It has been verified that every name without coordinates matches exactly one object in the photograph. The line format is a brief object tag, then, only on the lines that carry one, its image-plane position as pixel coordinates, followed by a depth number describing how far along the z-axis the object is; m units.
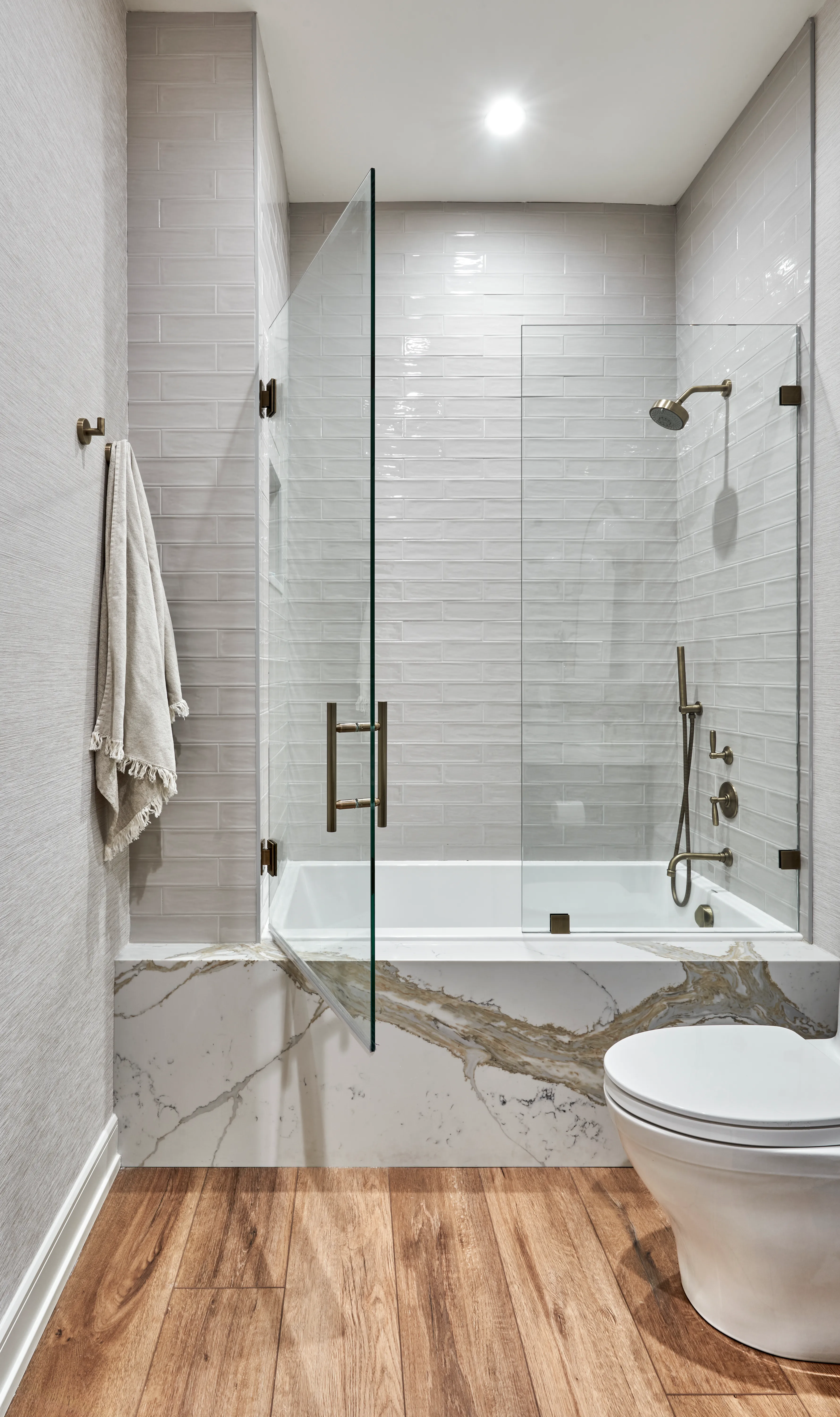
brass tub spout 2.20
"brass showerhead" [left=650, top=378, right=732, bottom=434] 2.16
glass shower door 1.59
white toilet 1.34
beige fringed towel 1.73
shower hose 2.21
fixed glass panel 2.16
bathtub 1.94
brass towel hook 1.63
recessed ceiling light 2.40
